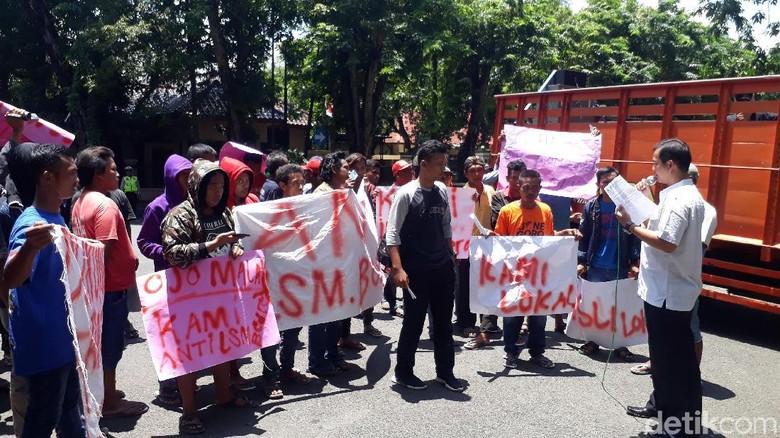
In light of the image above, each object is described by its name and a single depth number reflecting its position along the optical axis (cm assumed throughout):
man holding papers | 379
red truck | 616
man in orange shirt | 546
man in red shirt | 403
